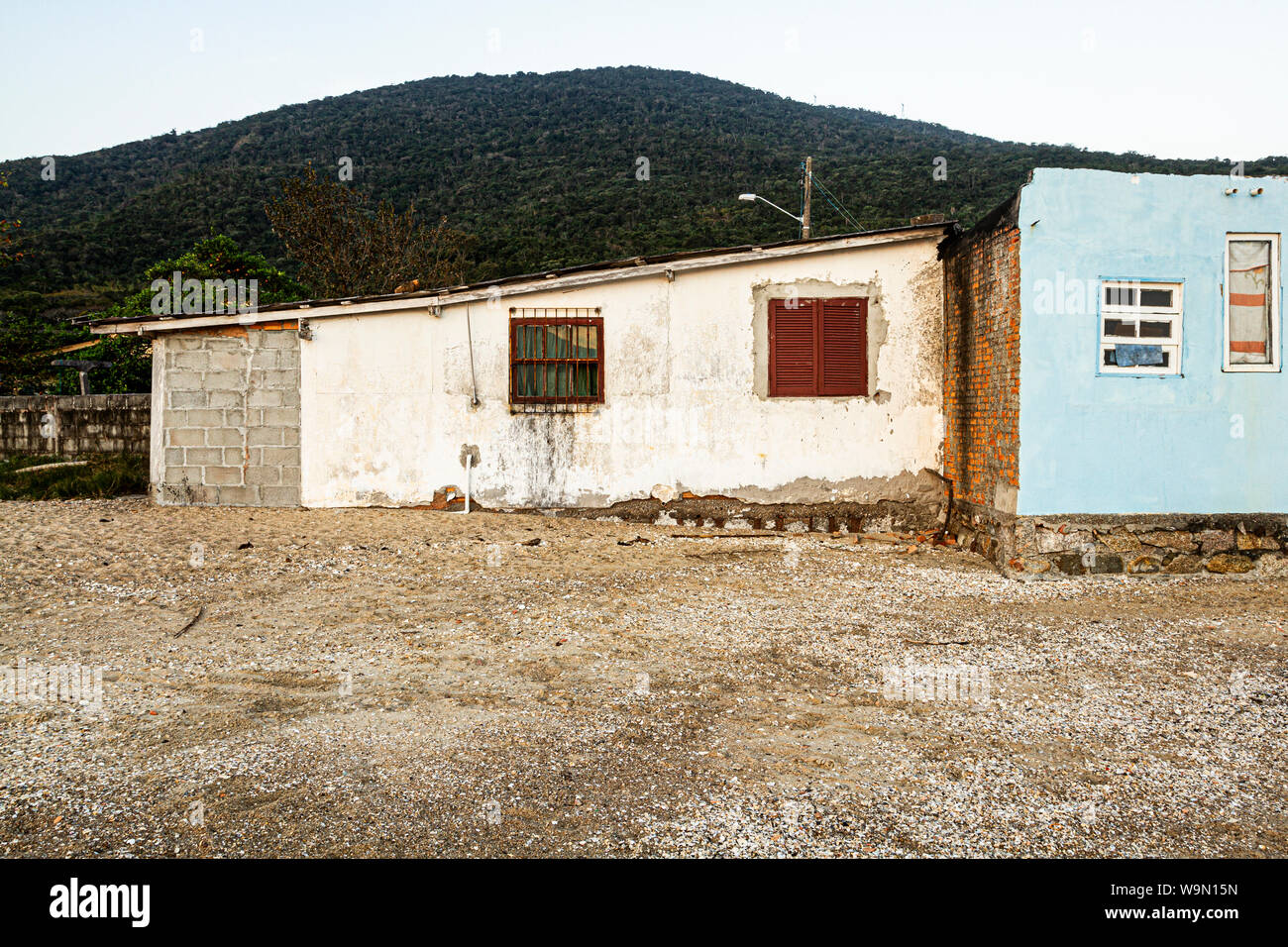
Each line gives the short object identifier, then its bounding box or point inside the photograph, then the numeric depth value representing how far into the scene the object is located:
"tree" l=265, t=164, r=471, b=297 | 27.39
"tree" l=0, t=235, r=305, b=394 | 19.67
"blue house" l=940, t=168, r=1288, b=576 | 8.50
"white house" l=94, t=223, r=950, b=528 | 10.76
